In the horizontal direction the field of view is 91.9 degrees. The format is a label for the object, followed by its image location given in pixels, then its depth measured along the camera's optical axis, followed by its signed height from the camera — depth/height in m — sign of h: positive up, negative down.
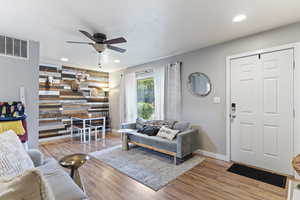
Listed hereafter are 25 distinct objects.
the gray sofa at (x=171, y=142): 2.84 -0.93
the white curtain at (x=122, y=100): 5.44 +0.00
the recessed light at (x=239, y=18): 2.14 +1.23
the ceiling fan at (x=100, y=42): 2.55 +1.01
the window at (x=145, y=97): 4.70 +0.09
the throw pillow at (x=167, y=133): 3.15 -0.75
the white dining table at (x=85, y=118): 4.37 -0.55
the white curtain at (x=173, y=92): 3.78 +0.21
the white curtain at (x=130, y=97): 5.12 +0.10
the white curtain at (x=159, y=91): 4.13 +0.25
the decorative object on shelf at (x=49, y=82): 4.56 +0.58
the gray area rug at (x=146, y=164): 2.38 -1.28
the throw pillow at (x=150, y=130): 3.51 -0.75
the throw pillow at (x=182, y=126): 3.31 -0.61
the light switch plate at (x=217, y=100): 3.17 -0.01
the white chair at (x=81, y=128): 4.44 -0.87
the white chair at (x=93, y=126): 4.60 -0.84
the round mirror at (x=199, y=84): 3.35 +0.37
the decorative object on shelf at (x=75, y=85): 5.02 +0.52
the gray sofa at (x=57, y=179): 1.22 -0.79
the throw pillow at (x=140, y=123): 4.10 -0.66
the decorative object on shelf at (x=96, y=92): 5.61 +0.32
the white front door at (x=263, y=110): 2.44 -0.20
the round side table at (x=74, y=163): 1.72 -0.75
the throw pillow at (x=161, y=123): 3.56 -0.60
